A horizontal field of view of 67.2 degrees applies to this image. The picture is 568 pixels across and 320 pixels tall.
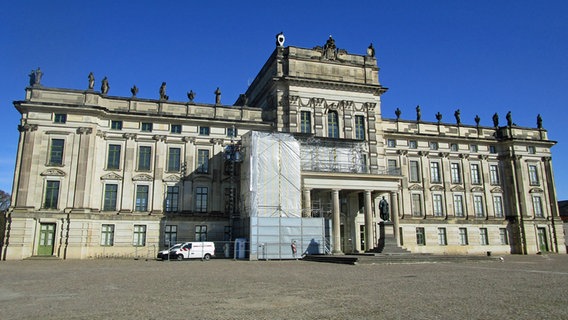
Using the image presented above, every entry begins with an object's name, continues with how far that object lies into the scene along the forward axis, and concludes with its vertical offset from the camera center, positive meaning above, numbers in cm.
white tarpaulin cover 3603 +525
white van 3384 -90
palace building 3616 +595
